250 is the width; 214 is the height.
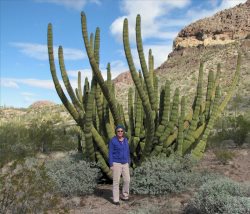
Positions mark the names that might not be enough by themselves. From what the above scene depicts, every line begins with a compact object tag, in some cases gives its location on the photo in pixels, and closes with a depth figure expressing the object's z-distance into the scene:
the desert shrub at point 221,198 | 3.29
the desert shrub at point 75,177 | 4.75
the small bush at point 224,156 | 6.23
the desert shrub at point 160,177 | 4.70
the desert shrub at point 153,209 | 3.77
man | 4.45
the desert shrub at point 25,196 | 3.23
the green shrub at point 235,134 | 8.04
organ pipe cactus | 4.65
